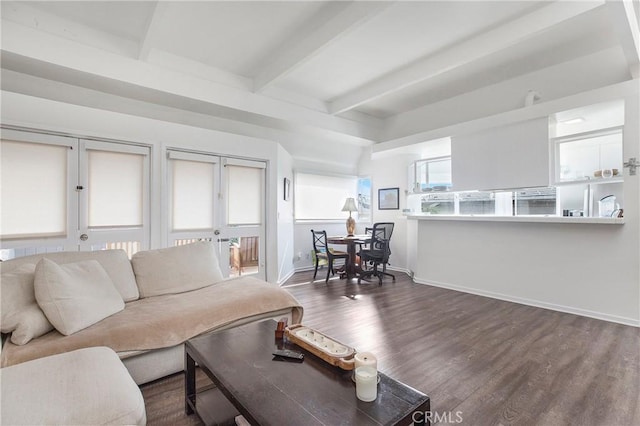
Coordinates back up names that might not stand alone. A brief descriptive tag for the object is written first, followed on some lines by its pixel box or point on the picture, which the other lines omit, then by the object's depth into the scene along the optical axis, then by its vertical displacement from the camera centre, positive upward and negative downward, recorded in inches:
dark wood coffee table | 44.6 -30.5
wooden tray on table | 57.5 -28.5
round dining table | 208.6 -36.0
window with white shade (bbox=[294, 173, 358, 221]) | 244.8 +16.5
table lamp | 228.2 +3.4
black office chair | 202.8 -27.5
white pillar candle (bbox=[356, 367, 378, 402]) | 47.5 -28.1
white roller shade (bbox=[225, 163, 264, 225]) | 173.9 +11.3
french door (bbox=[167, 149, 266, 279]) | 155.5 +3.9
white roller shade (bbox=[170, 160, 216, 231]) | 154.7 +10.2
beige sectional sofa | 69.7 -28.0
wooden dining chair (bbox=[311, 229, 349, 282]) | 210.2 -30.0
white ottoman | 43.3 -29.3
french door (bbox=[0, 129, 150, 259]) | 114.1 +8.0
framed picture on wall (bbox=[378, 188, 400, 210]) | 244.1 +12.7
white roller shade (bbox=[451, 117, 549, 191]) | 153.7 +32.3
